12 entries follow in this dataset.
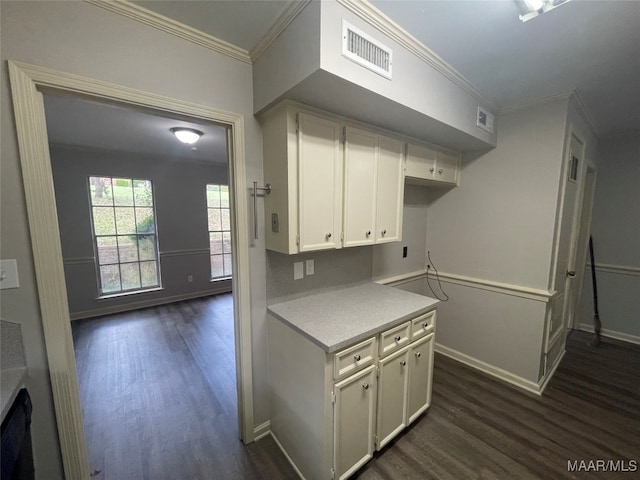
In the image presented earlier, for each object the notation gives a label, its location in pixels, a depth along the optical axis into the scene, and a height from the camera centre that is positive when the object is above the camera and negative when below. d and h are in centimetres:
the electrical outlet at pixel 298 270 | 190 -42
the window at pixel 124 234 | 410 -33
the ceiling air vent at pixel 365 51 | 120 +82
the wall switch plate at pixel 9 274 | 106 -25
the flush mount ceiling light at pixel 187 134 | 285 +91
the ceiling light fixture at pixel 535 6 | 114 +95
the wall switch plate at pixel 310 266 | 196 -40
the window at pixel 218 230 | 516 -32
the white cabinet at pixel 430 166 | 220 +45
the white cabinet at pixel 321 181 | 151 +22
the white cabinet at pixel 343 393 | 136 -108
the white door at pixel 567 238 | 228 -24
